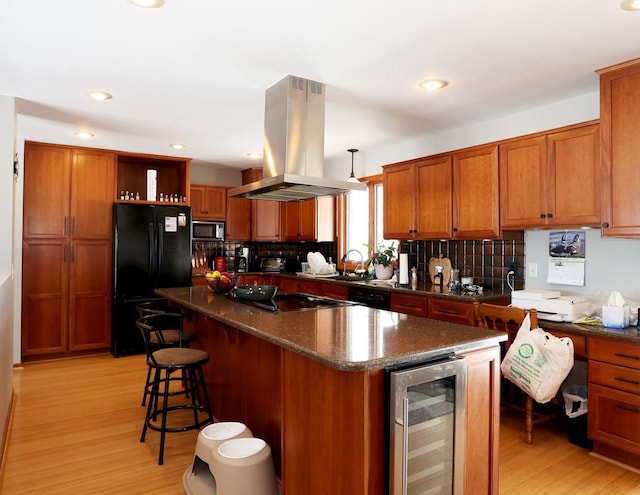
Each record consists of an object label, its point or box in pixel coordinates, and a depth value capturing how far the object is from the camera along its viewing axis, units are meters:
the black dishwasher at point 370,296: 4.17
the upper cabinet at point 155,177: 5.57
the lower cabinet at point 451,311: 3.45
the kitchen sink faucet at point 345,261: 5.53
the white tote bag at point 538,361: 2.72
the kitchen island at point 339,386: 1.62
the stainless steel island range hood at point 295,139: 3.04
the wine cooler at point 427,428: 1.62
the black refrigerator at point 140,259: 5.05
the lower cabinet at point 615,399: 2.50
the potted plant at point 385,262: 4.78
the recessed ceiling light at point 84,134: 4.50
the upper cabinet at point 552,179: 3.01
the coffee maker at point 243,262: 6.40
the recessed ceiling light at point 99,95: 3.35
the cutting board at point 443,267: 4.26
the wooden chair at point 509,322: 2.92
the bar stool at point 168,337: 3.04
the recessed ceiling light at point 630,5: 2.08
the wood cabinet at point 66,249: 4.81
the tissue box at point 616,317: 2.69
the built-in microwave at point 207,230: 6.02
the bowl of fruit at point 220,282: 3.48
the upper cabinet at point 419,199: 4.04
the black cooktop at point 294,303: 2.79
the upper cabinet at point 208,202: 6.07
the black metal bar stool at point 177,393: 2.64
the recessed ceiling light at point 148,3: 2.10
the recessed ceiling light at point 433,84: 3.06
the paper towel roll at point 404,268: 4.45
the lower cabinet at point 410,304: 3.82
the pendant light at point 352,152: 5.07
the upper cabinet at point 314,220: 5.86
